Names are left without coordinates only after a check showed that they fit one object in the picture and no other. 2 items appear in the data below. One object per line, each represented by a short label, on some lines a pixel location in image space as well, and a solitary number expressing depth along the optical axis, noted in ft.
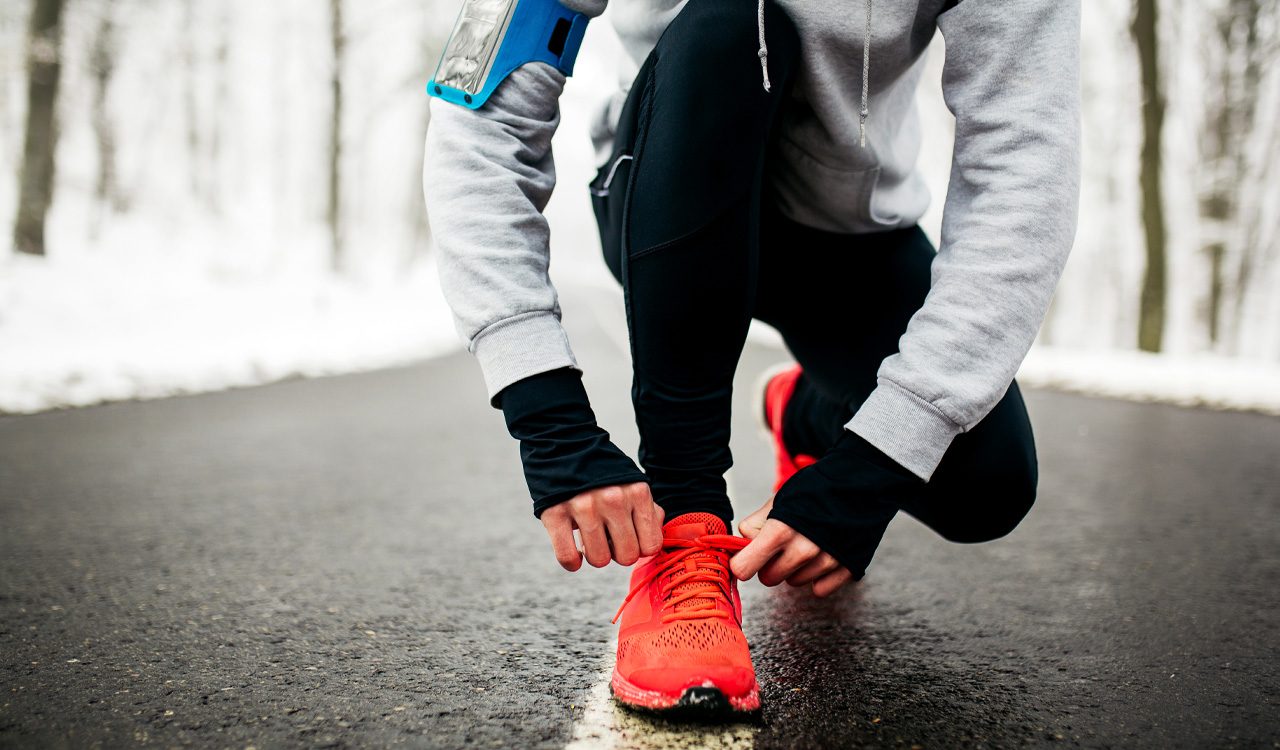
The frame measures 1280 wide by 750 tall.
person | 3.77
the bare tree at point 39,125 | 32.17
